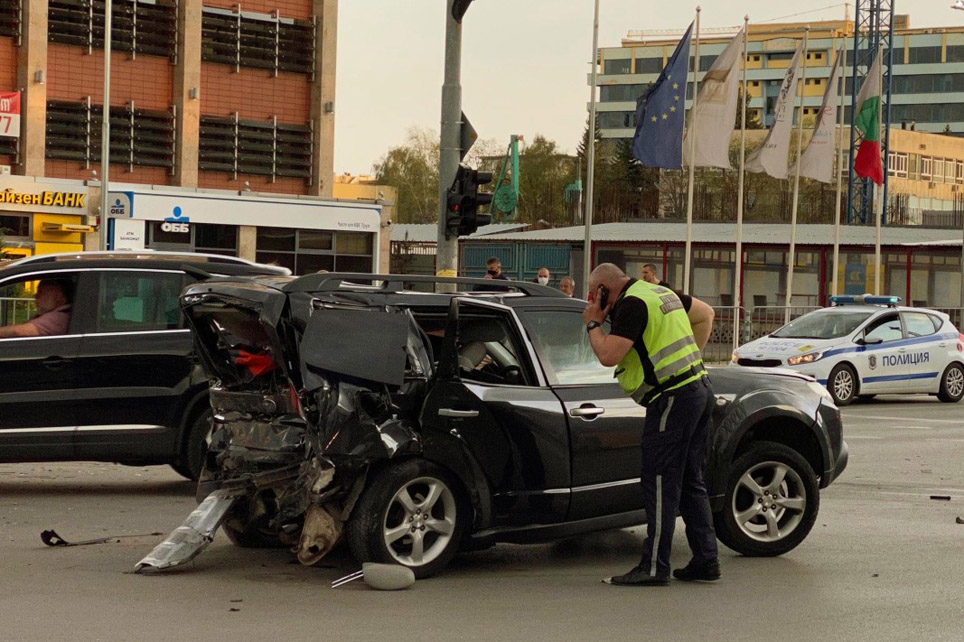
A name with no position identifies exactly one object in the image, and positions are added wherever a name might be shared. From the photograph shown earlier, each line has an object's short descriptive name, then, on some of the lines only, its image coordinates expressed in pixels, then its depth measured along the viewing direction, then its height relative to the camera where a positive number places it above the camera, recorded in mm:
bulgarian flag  35938 +3102
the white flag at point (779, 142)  34562 +2576
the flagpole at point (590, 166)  37409 +2116
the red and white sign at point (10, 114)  39562 +3079
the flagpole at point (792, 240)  37706 +172
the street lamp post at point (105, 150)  37084 +2005
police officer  7273 -752
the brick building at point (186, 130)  40625 +3077
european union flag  31953 +2847
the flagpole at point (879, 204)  36000 +1159
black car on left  10359 -1087
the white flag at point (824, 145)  35781 +2627
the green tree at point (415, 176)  114562 +4837
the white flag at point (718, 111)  32450 +3123
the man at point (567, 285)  23905 -769
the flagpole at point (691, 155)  32938 +2088
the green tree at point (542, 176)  101562 +4823
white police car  21750 -1614
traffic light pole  18141 +1419
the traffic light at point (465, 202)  17953 +437
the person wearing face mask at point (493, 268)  21359 -470
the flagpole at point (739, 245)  36669 -15
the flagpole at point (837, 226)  38447 +596
